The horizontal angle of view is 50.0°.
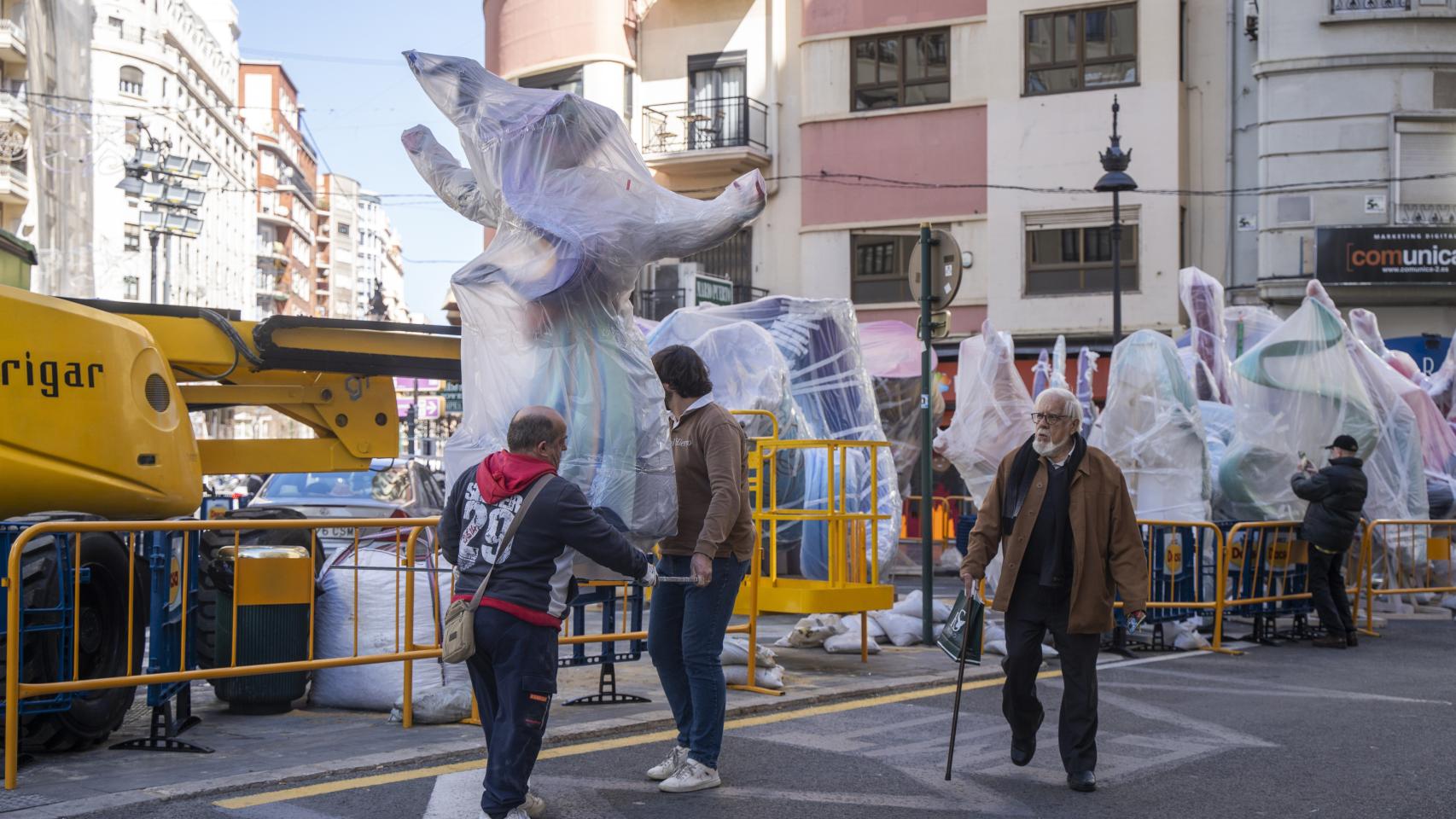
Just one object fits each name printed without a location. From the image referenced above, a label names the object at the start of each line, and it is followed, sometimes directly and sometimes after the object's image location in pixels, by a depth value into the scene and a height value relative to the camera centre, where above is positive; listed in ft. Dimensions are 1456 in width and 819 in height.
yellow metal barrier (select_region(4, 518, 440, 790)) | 20.27 -3.10
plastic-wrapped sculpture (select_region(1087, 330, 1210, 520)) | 41.22 -0.33
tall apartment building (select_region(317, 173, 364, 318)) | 459.32 +54.24
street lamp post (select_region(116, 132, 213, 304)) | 106.52 +16.13
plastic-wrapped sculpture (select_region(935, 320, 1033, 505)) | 46.26 +0.06
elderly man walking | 21.45 -1.98
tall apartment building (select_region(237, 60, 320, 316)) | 347.36 +52.42
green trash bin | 25.40 -3.21
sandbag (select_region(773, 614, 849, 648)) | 35.60 -4.86
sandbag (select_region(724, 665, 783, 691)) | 29.12 -4.83
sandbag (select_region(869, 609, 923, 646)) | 36.91 -4.92
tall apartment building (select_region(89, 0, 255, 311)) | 197.67 +44.68
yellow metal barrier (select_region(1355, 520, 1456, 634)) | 45.73 -3.99
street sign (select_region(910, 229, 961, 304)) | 37.65 +3.70
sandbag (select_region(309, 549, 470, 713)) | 26.48 -3.62
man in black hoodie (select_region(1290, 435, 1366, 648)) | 39.29 -2.59
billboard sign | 75.20 +8.13
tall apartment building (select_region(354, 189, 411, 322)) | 521.65 +58.76
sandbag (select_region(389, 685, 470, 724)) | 25.26 -4.69
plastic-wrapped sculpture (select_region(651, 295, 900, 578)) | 50.47 +1.94
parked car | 49.26 -2.55
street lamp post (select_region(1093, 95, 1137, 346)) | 63.57 +10.30
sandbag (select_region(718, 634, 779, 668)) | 29.37 -4.46
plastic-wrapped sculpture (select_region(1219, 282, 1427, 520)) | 43.68 +0.44
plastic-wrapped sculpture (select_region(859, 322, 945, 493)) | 59.72 +1.34
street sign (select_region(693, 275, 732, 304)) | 77.93 +6.56
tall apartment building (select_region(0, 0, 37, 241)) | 139.33 +26.55
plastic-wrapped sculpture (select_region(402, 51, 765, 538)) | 22.47 +2.15
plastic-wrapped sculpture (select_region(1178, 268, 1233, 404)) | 57.00 +3.27
